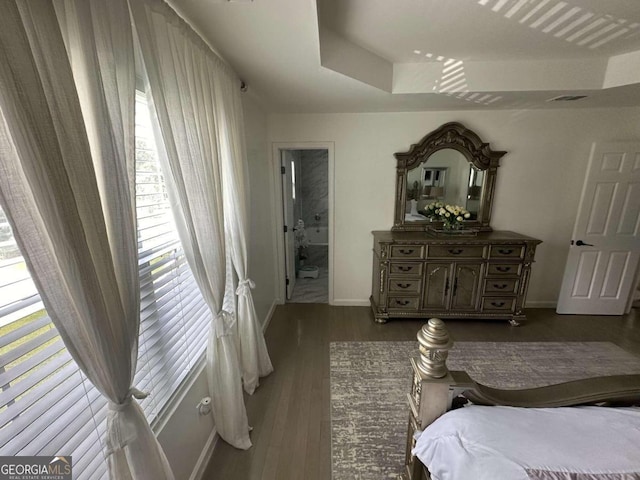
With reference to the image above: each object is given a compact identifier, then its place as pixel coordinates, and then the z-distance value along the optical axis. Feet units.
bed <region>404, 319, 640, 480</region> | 2.68
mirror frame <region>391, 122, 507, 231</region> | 9.91
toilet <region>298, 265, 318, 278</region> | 15.06
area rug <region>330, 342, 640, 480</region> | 5.29
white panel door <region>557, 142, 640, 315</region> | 9.53
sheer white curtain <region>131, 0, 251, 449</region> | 3.54
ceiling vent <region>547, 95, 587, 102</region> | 8.13
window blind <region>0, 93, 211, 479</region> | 2.23
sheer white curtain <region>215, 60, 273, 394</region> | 5.55
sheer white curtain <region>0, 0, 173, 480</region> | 1.87
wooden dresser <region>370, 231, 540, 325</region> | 9.36
